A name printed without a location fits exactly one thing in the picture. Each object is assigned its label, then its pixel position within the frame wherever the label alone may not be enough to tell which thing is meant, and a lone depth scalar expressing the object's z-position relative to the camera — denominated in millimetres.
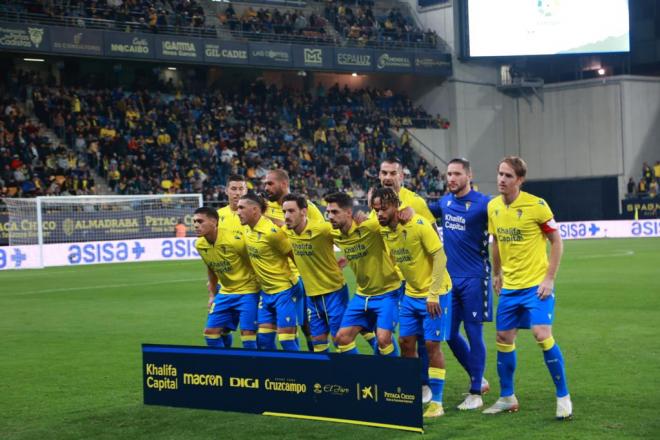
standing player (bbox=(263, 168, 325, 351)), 10164
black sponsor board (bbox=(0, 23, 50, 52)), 36250
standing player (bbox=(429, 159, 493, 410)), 8633
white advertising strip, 31281
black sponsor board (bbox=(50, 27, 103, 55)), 37938
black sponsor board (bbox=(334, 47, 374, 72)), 46344
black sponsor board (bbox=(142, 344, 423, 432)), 7184
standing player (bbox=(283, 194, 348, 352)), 9156
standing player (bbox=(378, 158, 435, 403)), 9086
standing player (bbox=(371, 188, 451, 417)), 8156
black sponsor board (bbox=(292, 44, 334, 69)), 45219
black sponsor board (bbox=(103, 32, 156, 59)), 39688
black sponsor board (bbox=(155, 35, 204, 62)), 41125
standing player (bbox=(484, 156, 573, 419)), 7789
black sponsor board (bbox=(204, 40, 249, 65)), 42312
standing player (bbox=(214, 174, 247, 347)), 10523
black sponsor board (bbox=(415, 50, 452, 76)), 49062
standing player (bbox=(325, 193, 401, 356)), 8578
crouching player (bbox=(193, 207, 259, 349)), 10039
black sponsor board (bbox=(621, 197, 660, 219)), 43469
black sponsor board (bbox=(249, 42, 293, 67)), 43875
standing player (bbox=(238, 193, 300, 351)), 9672
